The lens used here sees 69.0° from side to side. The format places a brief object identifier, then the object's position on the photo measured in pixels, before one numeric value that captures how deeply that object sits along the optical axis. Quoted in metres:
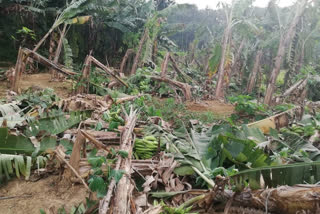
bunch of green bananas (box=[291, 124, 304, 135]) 4.18
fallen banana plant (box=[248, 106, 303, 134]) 4.27
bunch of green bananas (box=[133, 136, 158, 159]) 2.59
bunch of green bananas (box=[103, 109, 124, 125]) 3.01
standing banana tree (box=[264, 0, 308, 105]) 9.29
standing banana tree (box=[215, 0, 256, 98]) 10.66
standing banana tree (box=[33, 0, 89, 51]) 8.99
